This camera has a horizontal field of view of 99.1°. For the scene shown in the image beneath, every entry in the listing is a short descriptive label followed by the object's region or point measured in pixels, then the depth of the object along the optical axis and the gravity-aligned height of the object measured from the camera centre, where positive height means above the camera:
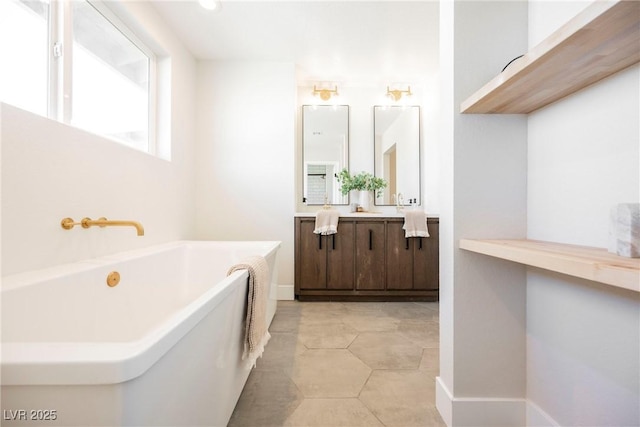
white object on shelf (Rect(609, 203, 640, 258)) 0.64 -0.04
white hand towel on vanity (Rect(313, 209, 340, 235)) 2.75 -0.08
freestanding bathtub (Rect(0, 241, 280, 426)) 0.49 -0.36
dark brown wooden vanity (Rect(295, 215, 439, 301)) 2.80 -0.50
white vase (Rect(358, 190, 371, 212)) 3.41 +0.17
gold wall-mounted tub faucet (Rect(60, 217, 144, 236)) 1.36 -0.05
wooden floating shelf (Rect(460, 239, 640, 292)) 0.57 -0.11
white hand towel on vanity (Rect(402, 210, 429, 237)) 2.72 -0.10
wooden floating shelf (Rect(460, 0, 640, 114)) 0.61 +0.43
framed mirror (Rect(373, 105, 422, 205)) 3.42 +0.79
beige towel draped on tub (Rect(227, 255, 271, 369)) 1.18 -0.44
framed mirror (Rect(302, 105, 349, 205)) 3.40 +0.78
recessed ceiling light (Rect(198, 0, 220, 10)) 2.10 +1.62
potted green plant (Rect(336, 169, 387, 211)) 3.35 +0.36
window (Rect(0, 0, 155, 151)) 1.30 +0.87
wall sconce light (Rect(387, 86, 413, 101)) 3.37 +1.50
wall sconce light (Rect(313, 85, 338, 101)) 3.34 +1.48
